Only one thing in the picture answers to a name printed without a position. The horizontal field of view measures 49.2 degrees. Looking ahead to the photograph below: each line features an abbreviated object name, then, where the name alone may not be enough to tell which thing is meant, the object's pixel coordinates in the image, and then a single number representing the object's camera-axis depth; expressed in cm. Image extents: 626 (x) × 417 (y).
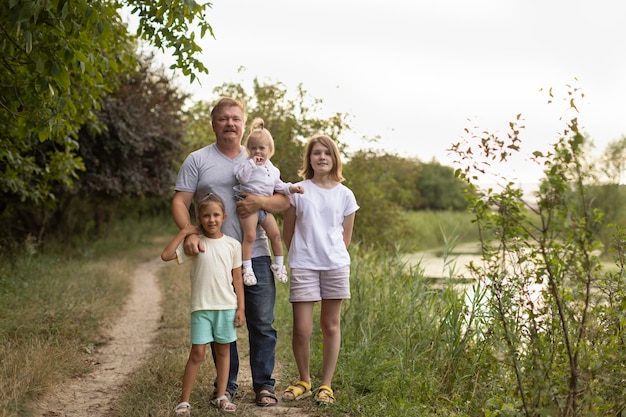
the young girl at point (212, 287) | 439
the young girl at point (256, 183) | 453
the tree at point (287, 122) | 1680
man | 455
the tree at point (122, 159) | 1458
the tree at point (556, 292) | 342
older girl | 474
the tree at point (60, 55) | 506
